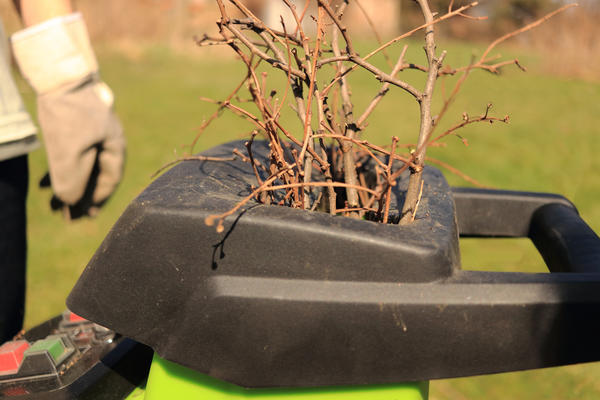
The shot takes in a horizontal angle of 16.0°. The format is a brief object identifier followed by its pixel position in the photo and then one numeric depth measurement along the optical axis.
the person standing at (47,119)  1.81
